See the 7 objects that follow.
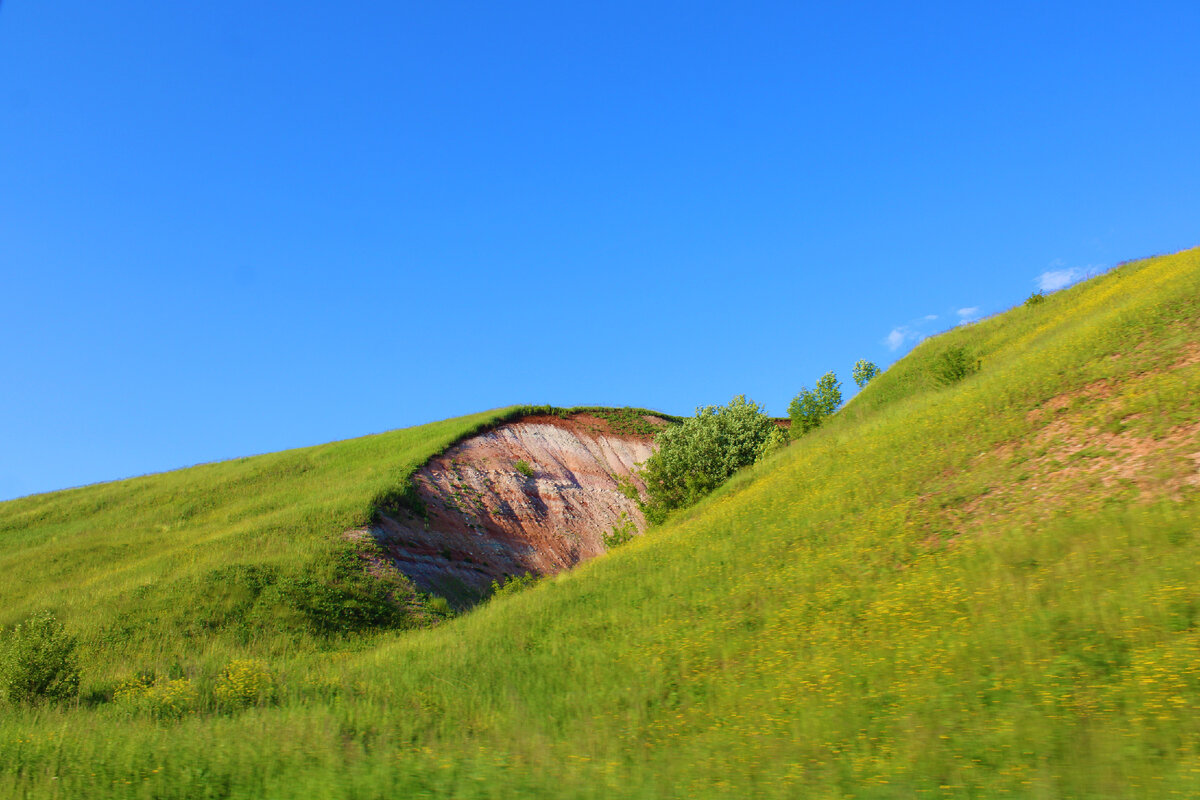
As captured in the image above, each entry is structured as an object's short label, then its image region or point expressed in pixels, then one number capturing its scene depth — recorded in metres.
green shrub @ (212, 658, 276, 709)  16.45
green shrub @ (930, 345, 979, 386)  34.50
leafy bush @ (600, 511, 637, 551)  43.78
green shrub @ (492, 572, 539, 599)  30.20
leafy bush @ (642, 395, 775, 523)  45.28
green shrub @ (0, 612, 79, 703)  17.44
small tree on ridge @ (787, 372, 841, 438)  48.09
